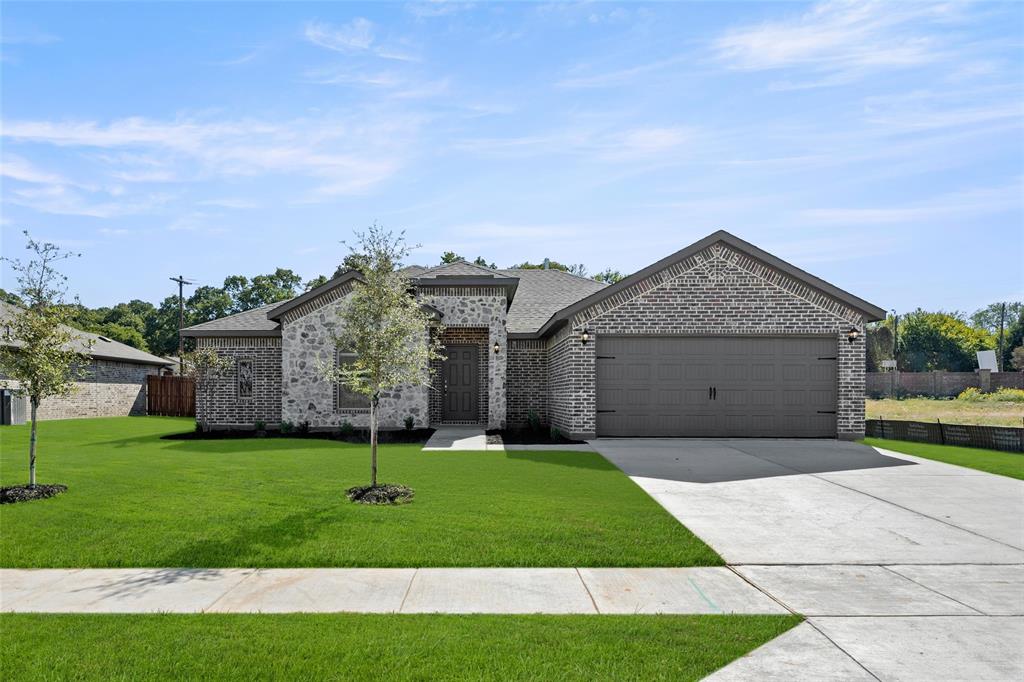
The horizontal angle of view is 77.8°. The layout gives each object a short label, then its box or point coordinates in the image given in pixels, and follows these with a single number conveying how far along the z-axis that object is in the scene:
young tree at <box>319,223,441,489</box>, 9.07
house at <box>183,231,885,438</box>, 15.86
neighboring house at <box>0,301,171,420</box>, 25.91
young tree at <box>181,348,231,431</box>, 19.73
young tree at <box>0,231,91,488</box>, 9.32
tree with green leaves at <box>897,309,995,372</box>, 67.69
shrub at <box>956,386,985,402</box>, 46.08
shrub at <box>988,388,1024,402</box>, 44.78
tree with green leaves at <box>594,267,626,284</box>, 57.17
